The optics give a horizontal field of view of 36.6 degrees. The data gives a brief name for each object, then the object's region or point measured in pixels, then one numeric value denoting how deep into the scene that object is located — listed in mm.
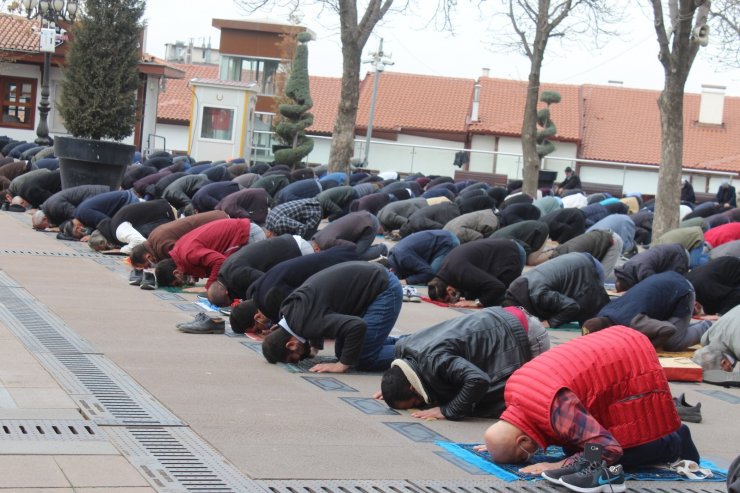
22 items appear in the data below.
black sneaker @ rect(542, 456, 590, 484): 5594
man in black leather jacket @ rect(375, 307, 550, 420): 6938
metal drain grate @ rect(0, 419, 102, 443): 6035
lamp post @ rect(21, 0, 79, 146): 30844
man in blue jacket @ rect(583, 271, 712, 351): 9883
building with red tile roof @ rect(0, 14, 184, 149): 39375
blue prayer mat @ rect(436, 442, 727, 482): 5906
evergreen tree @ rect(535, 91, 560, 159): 39375
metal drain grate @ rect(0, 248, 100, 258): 14250
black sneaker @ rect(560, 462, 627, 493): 5504
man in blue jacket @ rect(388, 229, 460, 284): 14062
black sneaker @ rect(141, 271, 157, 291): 12328
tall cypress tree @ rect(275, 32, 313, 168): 38969
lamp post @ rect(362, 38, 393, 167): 39688
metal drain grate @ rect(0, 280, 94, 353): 8711
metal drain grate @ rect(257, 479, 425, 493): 5422
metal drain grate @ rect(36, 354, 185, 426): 6664
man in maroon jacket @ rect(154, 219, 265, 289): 11859
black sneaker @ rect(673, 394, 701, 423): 7574
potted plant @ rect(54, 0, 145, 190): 18719
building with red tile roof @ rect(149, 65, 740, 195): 51562
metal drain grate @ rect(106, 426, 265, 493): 5391
